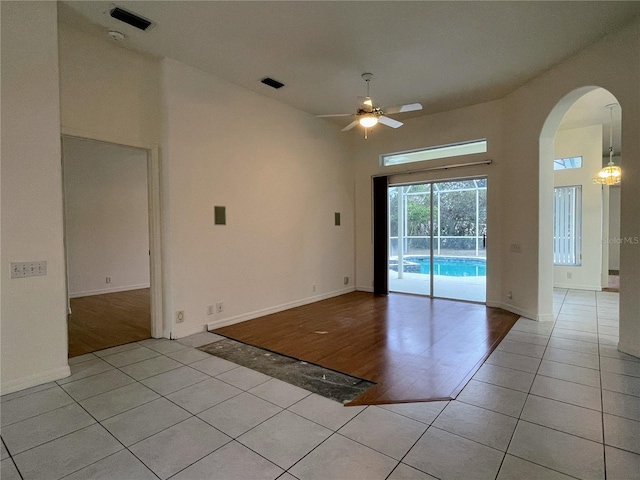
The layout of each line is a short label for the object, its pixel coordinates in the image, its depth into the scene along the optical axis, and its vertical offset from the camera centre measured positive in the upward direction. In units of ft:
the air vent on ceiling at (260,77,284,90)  14.67 +6.90
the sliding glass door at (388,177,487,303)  19.48 -0.47
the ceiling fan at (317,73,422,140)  13.05 +4.86
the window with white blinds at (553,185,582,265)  22.74 +0.26
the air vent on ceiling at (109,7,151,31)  9.97 +6.82
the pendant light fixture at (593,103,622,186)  20.04 +3.28
